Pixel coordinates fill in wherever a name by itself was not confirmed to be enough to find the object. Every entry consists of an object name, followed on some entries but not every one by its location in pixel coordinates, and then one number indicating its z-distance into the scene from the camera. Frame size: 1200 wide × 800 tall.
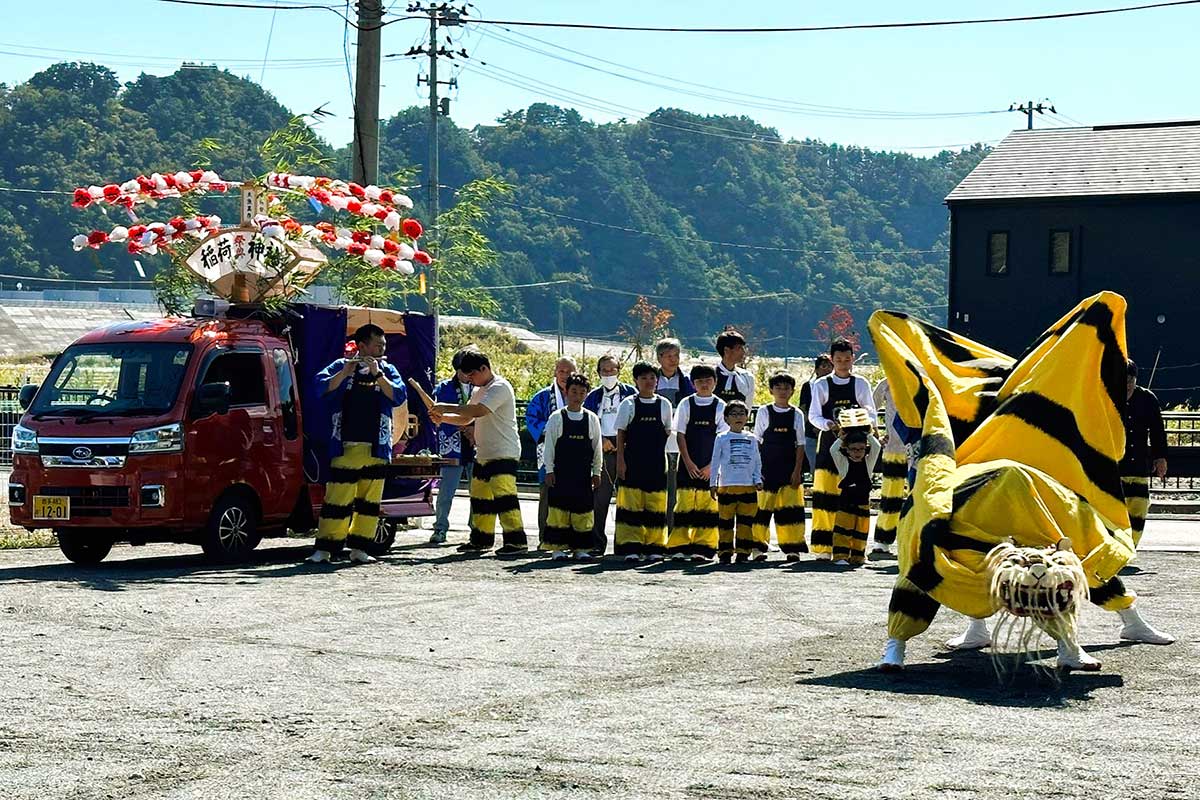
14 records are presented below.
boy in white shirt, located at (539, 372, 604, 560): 16.09
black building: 43.88
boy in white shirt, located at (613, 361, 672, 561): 16.00
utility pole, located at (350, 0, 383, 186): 19.92
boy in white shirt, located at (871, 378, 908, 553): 16.14
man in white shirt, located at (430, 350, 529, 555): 16.22
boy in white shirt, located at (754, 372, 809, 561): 16.19
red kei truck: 14.48
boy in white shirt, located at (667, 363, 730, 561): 16.00
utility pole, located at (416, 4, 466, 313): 41.41
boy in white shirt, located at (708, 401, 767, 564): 15.92
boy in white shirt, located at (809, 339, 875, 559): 16.25
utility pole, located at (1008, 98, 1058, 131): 80.06
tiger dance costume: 8.94
